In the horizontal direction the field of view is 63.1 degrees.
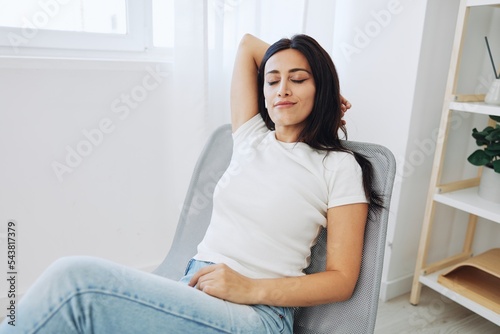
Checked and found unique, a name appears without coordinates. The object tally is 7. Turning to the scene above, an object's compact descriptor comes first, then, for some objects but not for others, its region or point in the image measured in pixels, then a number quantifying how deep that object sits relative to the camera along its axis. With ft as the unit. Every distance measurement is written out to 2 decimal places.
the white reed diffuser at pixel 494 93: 4.72
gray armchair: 2.79
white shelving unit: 4.71
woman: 2.26
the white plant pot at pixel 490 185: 4.97
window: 4.66
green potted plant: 4.84
